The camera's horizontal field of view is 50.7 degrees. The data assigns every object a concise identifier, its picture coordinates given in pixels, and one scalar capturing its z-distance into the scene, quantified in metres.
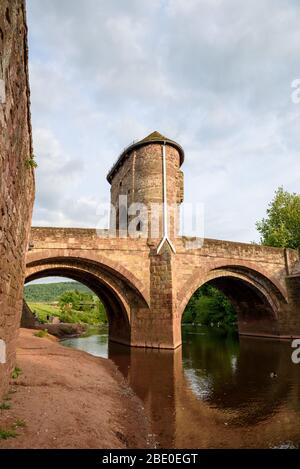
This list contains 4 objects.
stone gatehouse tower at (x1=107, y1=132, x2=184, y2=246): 18.50
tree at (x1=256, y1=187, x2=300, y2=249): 29.55
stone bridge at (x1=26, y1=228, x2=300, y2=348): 15.98
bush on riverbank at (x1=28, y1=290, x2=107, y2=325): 43.55
